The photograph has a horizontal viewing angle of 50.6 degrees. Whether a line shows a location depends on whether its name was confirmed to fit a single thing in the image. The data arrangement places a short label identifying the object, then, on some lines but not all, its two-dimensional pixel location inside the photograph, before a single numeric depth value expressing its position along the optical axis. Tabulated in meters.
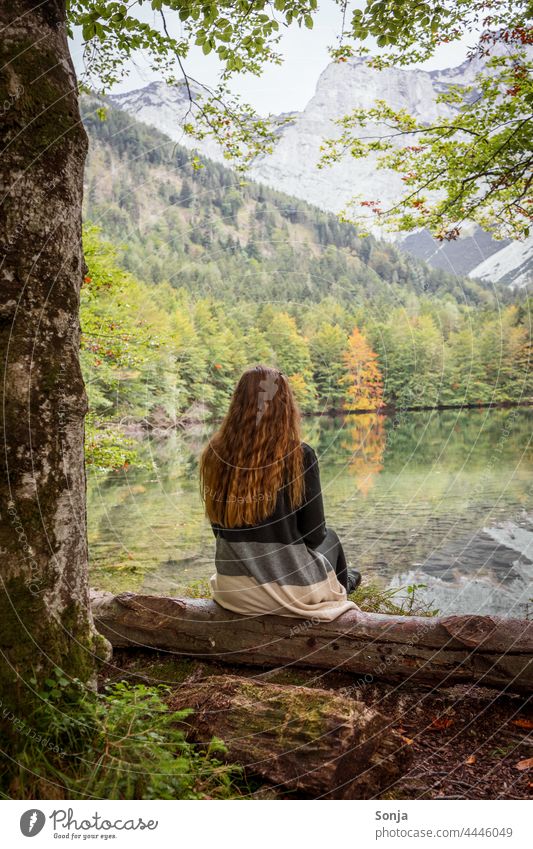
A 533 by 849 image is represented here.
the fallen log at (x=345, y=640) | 3.12
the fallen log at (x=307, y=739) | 2.31
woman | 3.36
